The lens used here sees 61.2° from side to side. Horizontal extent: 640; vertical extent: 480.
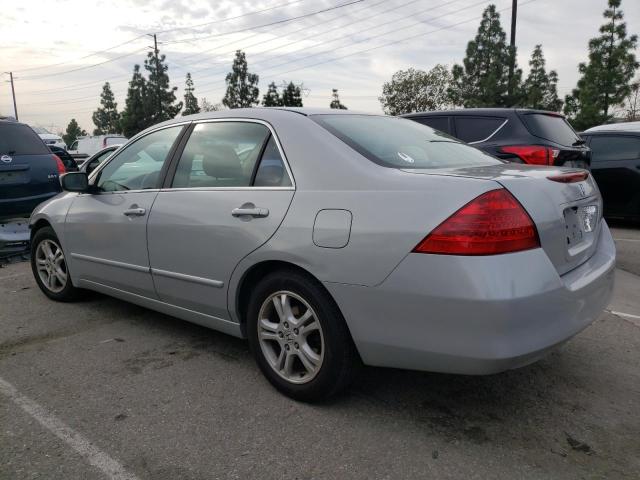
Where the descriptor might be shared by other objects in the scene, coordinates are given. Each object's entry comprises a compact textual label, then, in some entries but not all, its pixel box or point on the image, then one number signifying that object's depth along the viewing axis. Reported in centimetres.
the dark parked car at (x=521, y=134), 581
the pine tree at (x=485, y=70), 2975
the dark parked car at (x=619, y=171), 814
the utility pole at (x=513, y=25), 1914
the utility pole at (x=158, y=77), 5463
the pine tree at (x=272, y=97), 5081
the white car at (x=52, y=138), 2902
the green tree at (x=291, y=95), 4884
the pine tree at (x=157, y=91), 5472
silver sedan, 225
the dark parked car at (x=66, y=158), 1044
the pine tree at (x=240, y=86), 5262
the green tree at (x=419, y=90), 4334
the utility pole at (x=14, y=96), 8043
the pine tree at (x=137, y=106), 5503
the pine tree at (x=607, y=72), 2425
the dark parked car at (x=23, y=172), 635
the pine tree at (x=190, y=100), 5878
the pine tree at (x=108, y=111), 7119
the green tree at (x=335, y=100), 5141
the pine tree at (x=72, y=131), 8530
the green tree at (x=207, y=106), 6258
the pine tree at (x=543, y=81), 3244
